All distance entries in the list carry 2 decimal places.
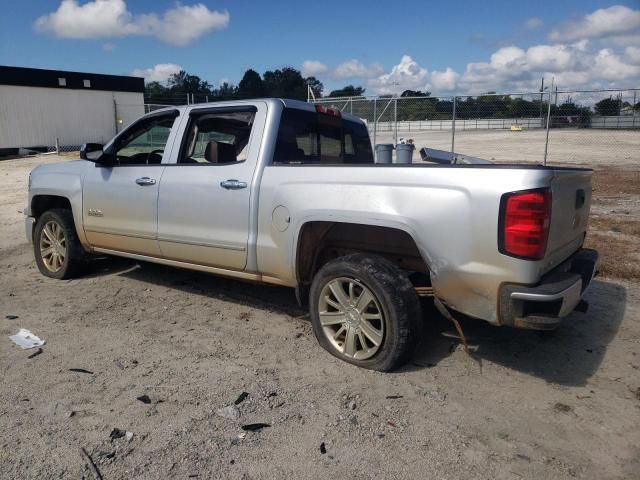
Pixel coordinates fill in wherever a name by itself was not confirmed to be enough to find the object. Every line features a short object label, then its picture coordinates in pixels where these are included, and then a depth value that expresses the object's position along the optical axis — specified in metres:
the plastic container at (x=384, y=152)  6.02
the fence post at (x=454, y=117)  16.10
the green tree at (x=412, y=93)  28.12
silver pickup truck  3.04
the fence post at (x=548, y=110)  15.12
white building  28.16
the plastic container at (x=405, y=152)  6.11
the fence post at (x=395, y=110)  17.94
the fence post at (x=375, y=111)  18.29
